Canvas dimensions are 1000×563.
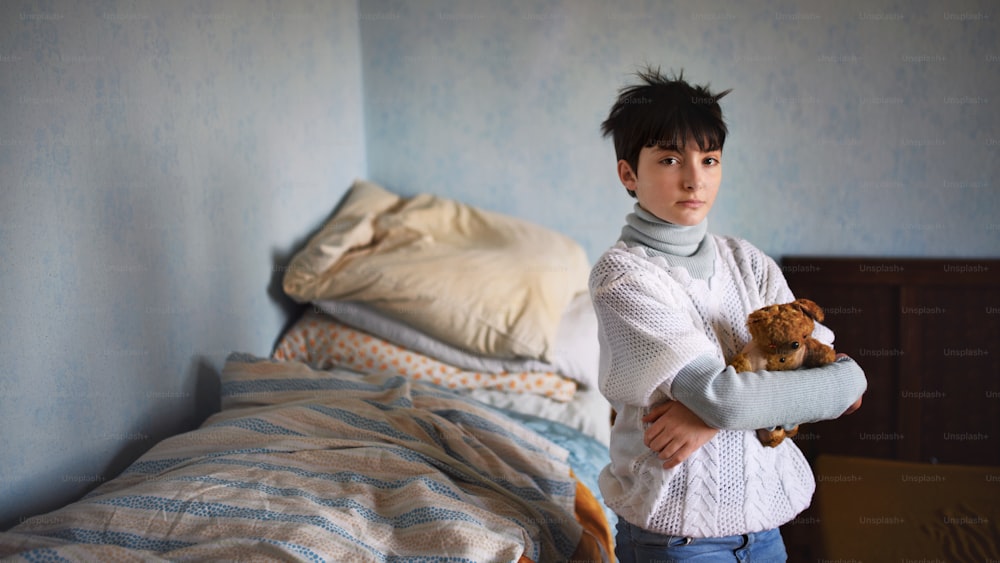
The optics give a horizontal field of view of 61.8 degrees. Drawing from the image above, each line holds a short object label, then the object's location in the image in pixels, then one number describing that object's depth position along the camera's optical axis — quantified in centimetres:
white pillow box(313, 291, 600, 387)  217
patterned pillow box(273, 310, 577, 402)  215
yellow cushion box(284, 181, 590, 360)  213
